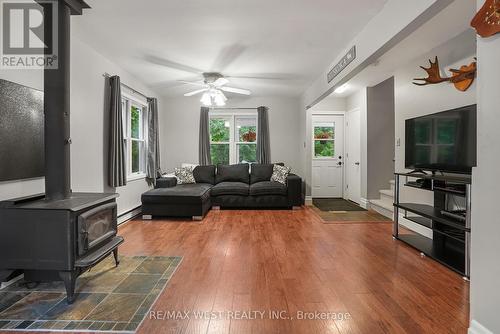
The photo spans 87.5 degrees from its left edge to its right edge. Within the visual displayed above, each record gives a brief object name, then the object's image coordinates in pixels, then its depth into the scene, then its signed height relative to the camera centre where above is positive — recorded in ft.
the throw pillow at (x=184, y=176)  18.08 -1.02
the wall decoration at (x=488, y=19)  4.30 +2.40
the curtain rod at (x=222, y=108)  20.43 +4.15
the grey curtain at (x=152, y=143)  16.72 +1.21
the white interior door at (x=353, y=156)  18.21 +0.35
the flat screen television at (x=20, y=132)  6.75 +0.83
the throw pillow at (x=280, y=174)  17.77 -0.90
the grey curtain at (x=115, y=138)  11.96 +1.12
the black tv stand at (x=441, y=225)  7.50 -2.26
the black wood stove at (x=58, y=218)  6.03 -1.35
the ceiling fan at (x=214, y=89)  13.72 +4.03
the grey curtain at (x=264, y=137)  19.90 +1.83
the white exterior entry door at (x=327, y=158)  21.01 +0.22
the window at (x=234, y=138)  20.79 +1.84
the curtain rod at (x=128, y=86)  11.83 +4.02
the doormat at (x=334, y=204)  16.84 -3.04
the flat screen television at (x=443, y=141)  8.02 +0.67
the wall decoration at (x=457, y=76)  8.59 +2.98
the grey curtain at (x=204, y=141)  19.72 +1.53
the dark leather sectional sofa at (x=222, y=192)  14.24 -1.88
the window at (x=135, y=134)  14.94 +1.68
